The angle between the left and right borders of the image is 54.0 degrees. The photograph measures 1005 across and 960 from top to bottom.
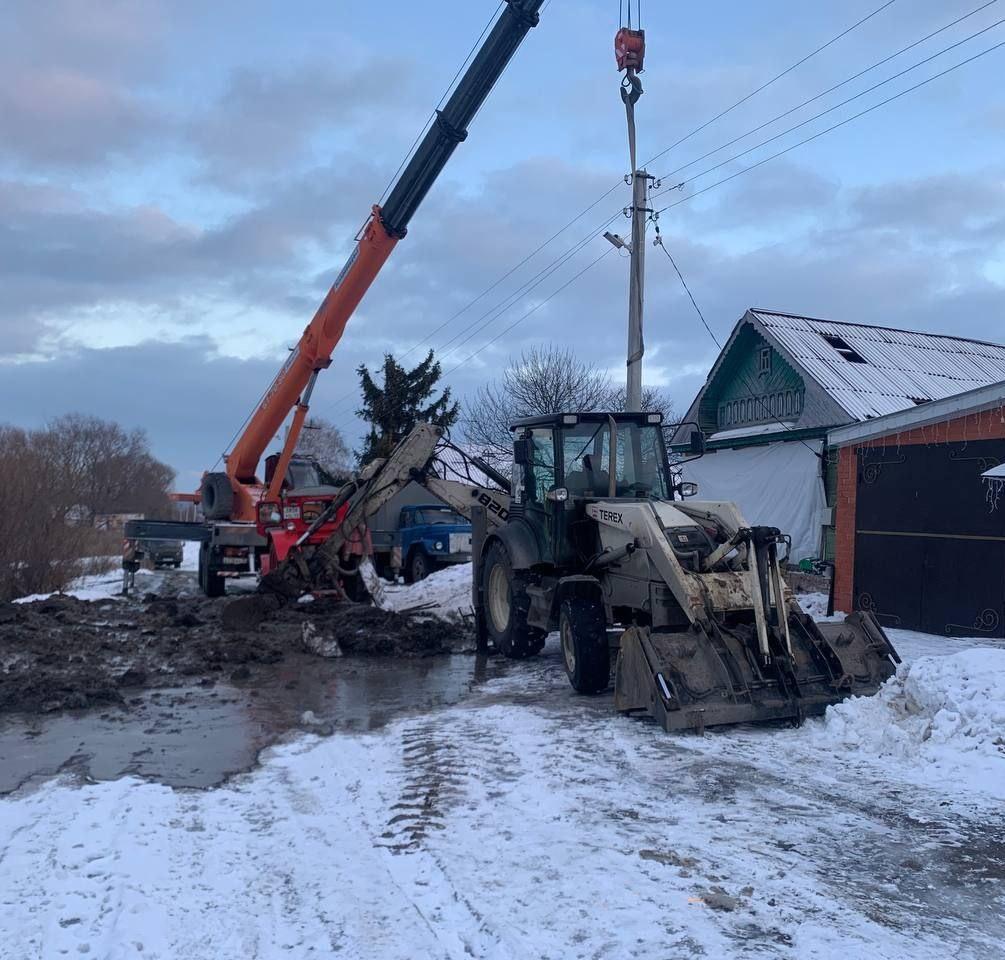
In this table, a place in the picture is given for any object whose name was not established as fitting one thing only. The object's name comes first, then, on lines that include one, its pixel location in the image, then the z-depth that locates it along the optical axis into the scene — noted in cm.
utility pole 1581
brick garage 1133
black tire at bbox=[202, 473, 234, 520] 1836
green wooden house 1772
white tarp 1788
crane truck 1255
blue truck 2178
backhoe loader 770
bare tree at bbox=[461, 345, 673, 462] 3559
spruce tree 3569
